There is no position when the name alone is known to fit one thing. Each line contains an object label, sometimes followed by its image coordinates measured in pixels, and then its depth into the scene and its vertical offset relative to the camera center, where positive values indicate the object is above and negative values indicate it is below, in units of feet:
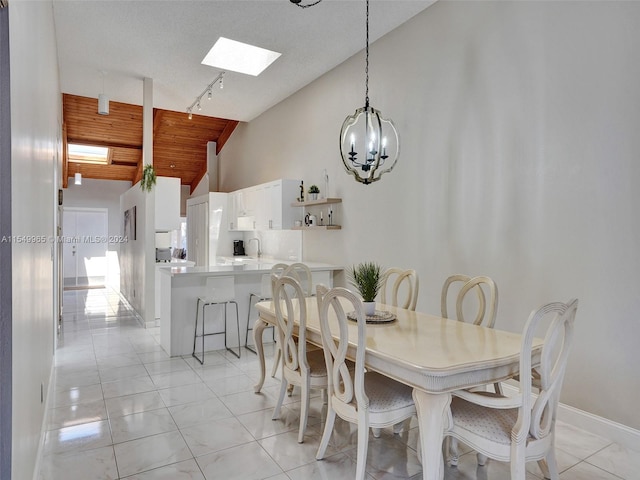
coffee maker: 26.45 -0.77
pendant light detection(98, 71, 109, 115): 18.34 +5.85
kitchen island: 14.69 -2.43
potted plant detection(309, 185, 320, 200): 18.21 +1.96
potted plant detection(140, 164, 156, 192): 18.74 +2.62
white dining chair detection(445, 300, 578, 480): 5.71 -2.74
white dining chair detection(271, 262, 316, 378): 12.00 -1.13
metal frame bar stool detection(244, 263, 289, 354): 15.29 -2.30
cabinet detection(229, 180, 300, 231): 19.88 +1.58
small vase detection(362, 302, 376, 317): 9.27 -1.62
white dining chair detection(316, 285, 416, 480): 6.82 -2.84
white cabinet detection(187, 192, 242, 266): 26.40 +0.38
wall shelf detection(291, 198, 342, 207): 17.17 +1.47
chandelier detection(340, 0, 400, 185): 10.15 +2.24
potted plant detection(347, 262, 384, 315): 9.05 -1.08
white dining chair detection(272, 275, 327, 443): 8.61 -2.79
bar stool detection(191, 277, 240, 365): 14.60 -2.10
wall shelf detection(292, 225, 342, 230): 17.20 +0.38
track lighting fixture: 18.19 +6.90
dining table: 6.06 -1.89
